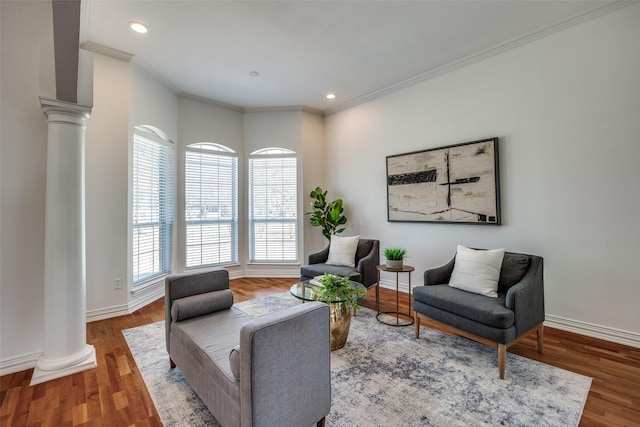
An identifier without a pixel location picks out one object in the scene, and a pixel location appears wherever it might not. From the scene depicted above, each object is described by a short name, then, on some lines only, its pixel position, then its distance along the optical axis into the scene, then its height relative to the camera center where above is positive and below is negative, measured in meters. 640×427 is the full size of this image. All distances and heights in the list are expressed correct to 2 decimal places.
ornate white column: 2.28 -0.24
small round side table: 3.16 -1.19
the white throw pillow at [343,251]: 4.05 -0.51
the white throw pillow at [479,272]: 2.57 -0.53
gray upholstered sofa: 1.33 -0.81
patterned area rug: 1.76 -1.25
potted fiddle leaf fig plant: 4.95 +0.04
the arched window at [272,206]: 5.45 +0.23
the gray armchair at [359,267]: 3.66 -0.70
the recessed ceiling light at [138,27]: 2.91 +2.03
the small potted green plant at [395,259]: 3.21 -0.49
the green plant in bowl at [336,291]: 2.51 -0.71
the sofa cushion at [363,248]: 4.08 -0.46
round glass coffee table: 2.58 -0.95
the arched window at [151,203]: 3.78 +0.23
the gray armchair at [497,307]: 2.17 -0.77
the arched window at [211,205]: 4.83 +0.25
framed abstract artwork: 3.45 +0.43
